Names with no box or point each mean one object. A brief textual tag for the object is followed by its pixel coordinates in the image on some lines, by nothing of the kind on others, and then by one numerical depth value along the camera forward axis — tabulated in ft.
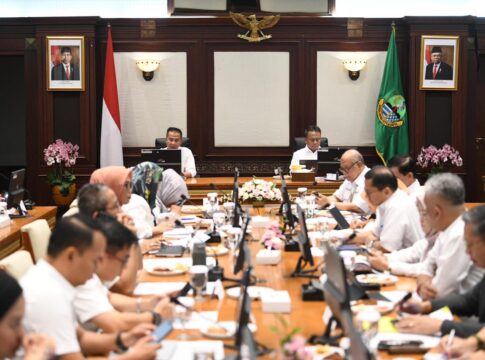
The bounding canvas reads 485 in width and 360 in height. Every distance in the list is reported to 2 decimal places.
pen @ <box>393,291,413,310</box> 10.51
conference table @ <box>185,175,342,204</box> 26.20
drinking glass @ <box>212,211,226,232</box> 16.99
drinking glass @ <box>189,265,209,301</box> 10.80
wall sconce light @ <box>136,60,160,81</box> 32.40
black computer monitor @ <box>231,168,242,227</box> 17.53
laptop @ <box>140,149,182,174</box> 26.55
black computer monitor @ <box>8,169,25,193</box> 20.70
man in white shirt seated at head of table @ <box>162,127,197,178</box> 28.55
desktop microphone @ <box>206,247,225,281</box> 12.30
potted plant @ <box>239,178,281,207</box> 22.91
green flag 31.86
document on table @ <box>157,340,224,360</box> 8.45
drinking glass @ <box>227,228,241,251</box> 14.84
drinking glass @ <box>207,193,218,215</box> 19.91
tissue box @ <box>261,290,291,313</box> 10.44
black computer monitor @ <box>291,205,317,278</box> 12.80
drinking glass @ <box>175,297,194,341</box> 9.23
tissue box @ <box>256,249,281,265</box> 13.98
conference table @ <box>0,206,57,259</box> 17.89
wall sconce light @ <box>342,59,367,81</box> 32.45
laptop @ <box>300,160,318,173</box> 27.73
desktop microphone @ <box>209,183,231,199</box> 24.31
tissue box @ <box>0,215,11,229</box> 19.31
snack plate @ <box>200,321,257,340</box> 9.27
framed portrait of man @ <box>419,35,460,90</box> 31.78
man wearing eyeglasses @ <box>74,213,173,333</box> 9.55
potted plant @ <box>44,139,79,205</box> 30.96
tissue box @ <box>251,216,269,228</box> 19.01
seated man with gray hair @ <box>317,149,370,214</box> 22.27
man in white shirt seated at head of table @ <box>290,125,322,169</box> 29.71
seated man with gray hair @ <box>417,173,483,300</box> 11.83
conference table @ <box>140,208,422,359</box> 9.43
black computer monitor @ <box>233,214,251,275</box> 10.15
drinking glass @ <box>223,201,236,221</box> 20.09
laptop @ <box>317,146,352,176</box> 27.45
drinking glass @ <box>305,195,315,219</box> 20.52
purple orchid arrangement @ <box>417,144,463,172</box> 31.22
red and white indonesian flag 31.65
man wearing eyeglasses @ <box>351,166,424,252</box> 16.08
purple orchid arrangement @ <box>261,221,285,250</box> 14.93
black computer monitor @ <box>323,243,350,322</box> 7.95
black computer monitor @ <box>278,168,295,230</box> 16.11
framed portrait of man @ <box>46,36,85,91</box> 31.68
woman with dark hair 6.96
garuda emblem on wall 31.99
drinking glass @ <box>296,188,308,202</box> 21.77
